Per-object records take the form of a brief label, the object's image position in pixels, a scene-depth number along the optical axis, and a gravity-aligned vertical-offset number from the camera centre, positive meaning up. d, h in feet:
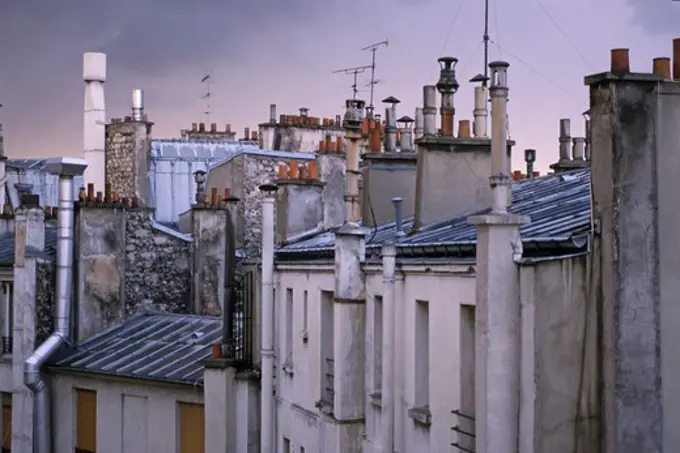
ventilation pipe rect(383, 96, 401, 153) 85.92 +8.07
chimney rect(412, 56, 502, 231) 68.64 +3.18
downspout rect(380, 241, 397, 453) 59.47 -4.75
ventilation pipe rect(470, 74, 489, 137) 69.87 +6.67
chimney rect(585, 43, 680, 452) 44.42 -0.06
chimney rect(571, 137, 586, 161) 101.91 +6.99
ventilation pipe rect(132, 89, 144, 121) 157.69 +15.50
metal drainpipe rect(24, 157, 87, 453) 107.04 -5.47
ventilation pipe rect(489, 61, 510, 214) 47.83 +3.28
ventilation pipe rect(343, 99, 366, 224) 69.92 +4.42
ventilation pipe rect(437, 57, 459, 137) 69.36 +7.49
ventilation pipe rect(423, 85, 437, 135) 71.87 +6.85
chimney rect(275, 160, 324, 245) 92.48 +2.44
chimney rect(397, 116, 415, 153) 89.22 +6.64
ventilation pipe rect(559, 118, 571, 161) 96.43 +7.21
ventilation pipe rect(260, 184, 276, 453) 81.76 -5.66
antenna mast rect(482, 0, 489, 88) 68.92 +9.56
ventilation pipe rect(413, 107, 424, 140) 97.07 +8.65
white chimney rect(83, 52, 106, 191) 140.97 +13.26
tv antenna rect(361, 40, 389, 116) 99.91 +11.63
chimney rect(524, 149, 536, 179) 108.37 +6.47
